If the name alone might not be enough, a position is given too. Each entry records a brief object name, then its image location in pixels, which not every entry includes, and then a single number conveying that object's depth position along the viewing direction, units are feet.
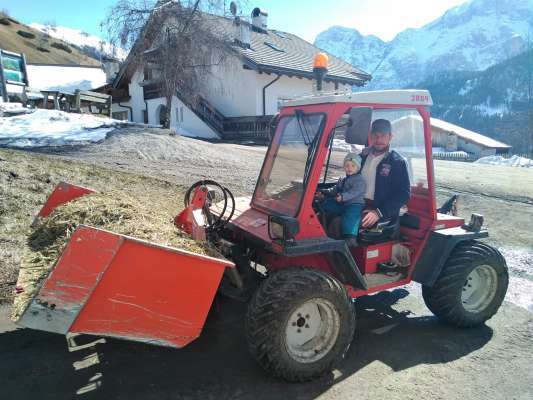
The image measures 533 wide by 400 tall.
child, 11.71
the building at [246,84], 64.10
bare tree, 51.42
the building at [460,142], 122.83
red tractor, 8.48
